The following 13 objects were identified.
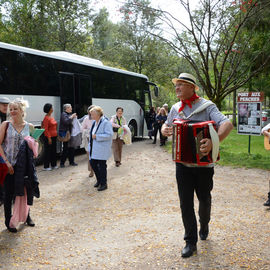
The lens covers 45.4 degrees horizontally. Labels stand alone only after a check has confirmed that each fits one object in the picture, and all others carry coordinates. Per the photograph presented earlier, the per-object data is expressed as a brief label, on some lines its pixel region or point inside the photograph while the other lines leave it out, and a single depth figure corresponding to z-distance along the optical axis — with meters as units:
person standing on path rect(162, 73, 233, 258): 3.58
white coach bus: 9.02
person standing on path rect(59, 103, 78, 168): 9.45
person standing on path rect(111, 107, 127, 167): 9.36
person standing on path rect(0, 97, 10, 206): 6.08
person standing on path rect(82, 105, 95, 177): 8.48
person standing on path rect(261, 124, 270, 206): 5.49
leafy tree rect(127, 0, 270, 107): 10.80
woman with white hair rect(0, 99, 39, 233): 4.43
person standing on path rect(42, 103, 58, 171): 8.87
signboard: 10.98
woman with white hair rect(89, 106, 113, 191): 6.78
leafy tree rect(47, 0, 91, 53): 20.38
